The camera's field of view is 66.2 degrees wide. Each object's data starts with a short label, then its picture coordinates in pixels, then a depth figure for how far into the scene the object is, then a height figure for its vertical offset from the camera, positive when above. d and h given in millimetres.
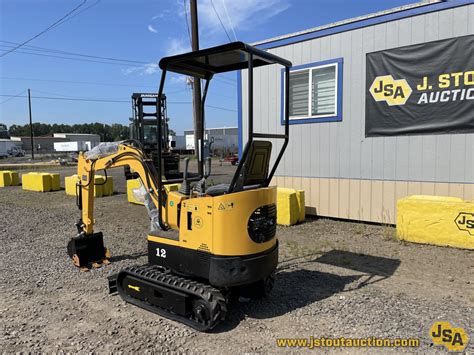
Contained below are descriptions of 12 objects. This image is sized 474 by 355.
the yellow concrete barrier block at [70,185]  14414 -1432
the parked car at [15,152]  62278 -335
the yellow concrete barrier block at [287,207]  8430 -1435
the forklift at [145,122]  16000 +1165
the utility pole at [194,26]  14453 +4835
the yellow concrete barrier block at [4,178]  18406 -1405
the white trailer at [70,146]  57125 +458
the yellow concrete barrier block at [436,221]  6457 -1427
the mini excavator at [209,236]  3787 -996
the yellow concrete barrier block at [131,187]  12386 -1349
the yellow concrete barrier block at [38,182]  15578 -1392
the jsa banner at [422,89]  7160 +1139
